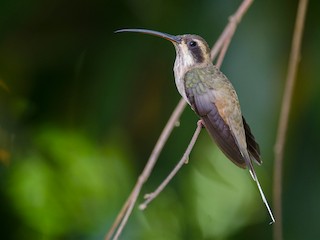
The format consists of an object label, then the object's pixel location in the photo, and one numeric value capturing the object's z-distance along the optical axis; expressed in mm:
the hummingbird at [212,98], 4508
